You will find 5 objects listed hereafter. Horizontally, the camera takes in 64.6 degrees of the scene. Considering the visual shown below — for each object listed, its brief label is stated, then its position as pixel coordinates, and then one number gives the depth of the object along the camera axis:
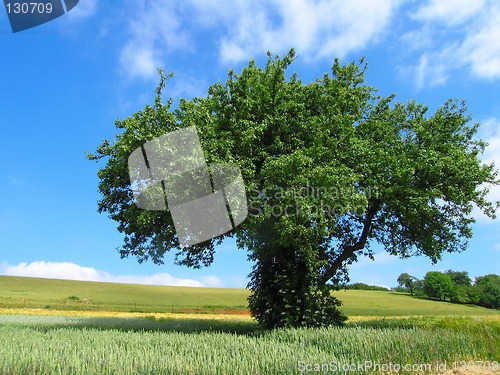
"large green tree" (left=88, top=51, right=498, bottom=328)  21.55
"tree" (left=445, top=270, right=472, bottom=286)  165.75
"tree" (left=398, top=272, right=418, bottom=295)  156.00
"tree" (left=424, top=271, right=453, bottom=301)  129.12
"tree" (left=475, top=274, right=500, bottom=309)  119.06
